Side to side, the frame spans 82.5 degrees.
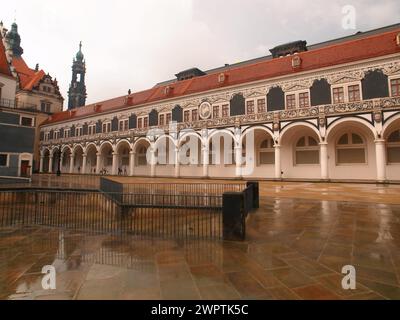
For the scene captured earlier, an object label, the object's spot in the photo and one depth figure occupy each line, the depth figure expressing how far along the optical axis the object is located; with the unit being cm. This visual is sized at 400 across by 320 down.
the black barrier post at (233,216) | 523
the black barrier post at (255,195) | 907
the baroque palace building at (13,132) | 2508
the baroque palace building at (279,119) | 2115
